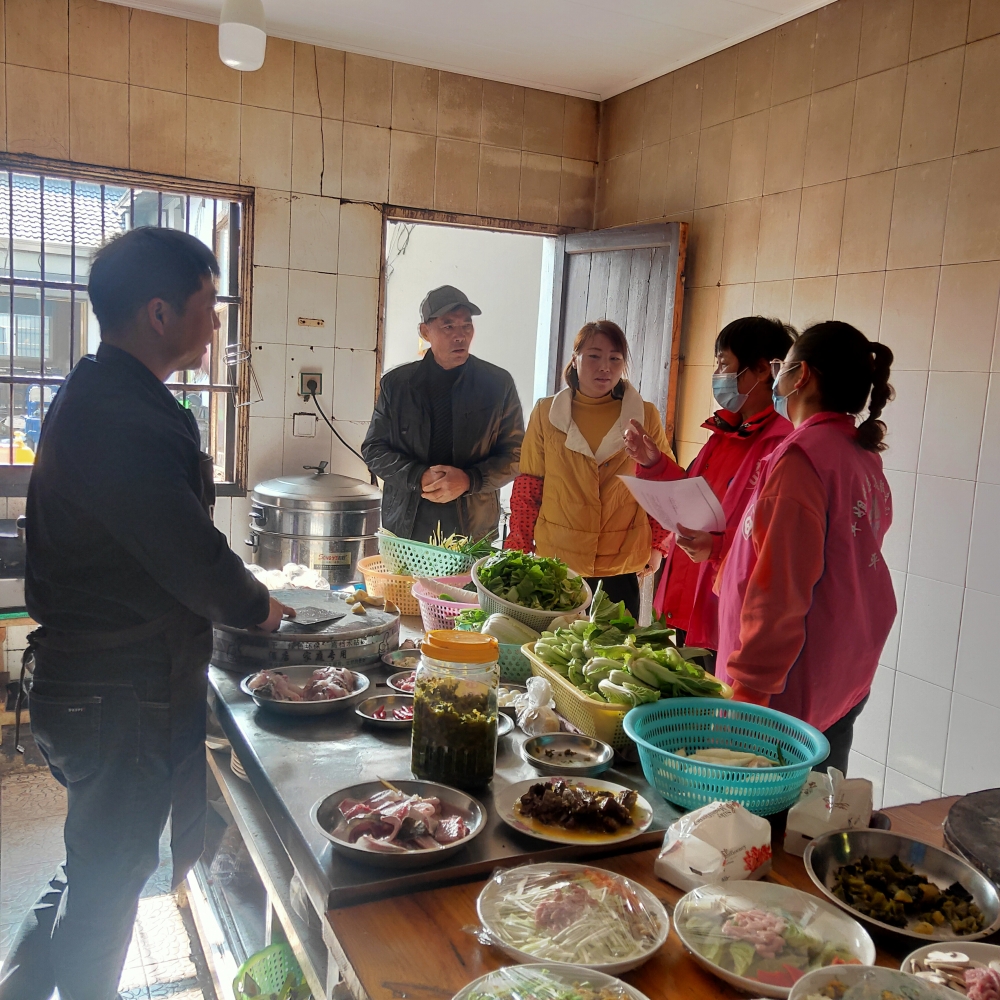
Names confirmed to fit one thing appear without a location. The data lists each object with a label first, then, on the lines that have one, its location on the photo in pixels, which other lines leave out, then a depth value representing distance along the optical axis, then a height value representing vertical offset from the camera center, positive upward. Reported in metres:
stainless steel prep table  1.21 -0.70
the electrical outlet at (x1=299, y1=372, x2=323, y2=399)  4.61 -0.06
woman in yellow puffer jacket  3.13 -0.30
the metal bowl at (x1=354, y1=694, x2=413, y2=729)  1.73 -0.68
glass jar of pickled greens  1.44 -0.55
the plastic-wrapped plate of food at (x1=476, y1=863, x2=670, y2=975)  1.06 -0.68
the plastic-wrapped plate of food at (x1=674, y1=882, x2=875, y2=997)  1.04 -0.67
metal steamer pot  4.18 -0.74
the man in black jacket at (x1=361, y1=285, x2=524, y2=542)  3.38 -0.20
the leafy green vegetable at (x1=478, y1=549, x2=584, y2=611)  2.11 -0.48
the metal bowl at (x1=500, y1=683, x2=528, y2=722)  1.82 -0.69
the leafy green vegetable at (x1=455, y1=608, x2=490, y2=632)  2.14 -0.59
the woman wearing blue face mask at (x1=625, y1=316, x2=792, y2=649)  2.46 -0.16
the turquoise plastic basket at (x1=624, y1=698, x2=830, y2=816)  1.37 -0.59
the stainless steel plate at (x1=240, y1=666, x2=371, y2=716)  1.75 -0.67
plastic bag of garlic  2.61 -0.66
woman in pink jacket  1.77 -0.30
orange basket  2.59 -0.64
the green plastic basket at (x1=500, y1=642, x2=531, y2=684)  2.01 -0.65
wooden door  4.43 +0.54
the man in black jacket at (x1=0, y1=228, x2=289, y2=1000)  1.66 -0.46
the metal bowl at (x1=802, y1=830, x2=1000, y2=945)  1.14 -0.64
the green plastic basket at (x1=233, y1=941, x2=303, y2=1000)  1.67 -1.17
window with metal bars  4.12 +0.28
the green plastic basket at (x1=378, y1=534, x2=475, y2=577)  2.60 -0.55
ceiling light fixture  2.69 +1.04
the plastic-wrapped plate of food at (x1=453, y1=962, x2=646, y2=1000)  0.98 -0.68
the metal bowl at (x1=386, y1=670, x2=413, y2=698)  1.91 -0.68
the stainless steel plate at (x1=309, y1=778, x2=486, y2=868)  1.22 -0.67
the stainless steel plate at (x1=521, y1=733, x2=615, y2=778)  1.55 -0.67
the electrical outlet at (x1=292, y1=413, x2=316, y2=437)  4.64 -0.29
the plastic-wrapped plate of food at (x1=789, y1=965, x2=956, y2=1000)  0.95 -0.63
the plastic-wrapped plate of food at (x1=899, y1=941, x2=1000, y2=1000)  0.97 -0.64
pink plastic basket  2.27 -0.60
